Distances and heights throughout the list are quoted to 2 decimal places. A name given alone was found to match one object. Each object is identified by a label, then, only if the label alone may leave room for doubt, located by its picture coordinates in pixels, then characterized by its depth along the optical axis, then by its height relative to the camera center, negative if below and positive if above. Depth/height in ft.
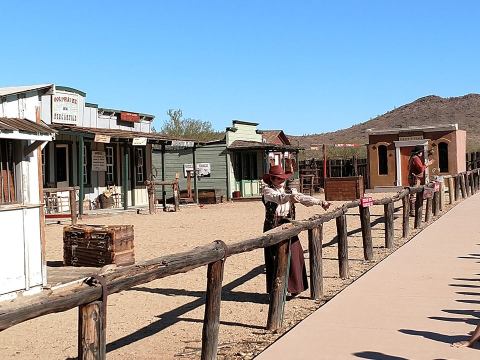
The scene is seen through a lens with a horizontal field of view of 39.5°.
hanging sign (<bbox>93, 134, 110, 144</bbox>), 63.55 +4.01
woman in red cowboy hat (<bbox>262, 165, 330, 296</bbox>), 25.21 -1.46
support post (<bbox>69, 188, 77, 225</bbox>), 51.03 -1.94
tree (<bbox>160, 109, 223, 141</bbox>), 182.80 +13.86
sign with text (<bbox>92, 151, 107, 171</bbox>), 73.26 +2.10
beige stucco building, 105.91 +3.19
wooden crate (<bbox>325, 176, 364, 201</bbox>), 88.07 -2.12
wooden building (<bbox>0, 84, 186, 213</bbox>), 67.26 +3.31
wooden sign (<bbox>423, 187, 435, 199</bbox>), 53.94 -1.90
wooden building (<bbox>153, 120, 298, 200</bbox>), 101.30 +2.14
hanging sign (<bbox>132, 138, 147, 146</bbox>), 70.59 +4.00
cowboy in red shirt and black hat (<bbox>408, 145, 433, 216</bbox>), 59.00 +0.00
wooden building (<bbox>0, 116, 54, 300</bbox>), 25.77 -0.95
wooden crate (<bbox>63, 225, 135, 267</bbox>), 35.24 -3.50
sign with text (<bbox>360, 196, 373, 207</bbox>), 34.50 -1.57
